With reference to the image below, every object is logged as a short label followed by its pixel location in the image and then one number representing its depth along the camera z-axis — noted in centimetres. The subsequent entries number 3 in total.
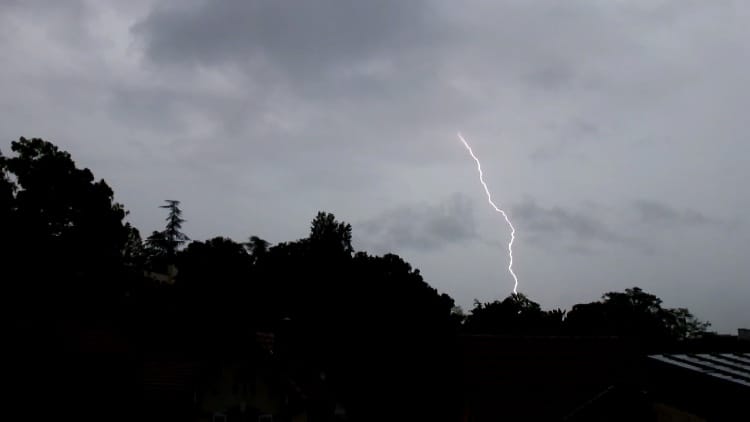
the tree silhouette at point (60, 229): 5247
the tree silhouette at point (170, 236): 12232
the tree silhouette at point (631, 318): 7019
